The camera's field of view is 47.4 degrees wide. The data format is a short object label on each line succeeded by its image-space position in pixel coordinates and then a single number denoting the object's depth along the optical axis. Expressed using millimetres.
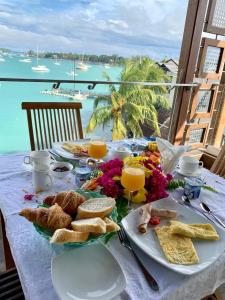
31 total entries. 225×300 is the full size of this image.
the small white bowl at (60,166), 1023
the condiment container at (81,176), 991
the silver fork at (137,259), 579
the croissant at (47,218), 627
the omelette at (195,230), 715
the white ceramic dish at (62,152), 1222
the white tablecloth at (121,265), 559
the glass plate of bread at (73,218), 599
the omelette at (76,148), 1262
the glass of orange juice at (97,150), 1173
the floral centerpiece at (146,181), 891
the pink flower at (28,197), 879
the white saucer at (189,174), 1175
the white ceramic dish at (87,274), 523
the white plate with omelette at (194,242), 621
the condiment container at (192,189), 979
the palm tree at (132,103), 5809
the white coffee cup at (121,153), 1207
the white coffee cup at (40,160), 943
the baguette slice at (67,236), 570
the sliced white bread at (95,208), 661
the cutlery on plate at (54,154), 1246
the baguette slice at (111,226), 629
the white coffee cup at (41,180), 915
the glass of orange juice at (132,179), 848
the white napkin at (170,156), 1073
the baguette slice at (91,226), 600
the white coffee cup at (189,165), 1175
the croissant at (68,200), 689
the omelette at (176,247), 639
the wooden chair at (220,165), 1423
